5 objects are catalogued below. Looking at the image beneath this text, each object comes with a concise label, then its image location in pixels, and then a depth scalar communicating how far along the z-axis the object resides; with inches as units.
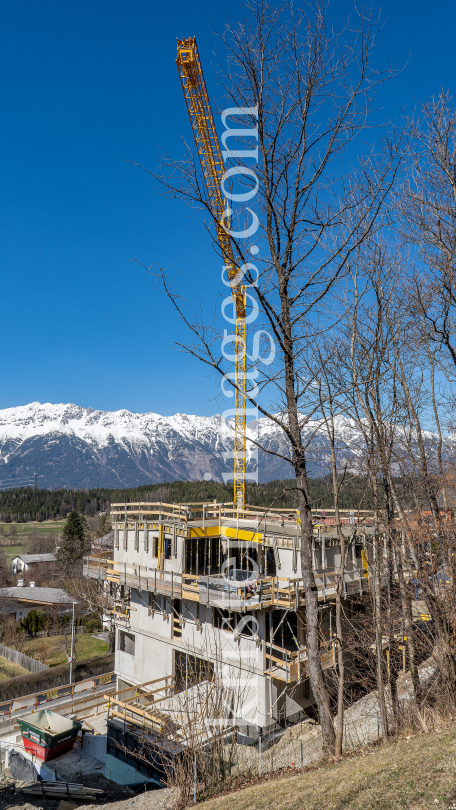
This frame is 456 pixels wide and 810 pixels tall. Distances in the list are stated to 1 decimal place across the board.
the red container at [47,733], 824.9
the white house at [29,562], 3043.8
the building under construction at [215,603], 704.4
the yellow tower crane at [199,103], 1667.1
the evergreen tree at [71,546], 2677.2
